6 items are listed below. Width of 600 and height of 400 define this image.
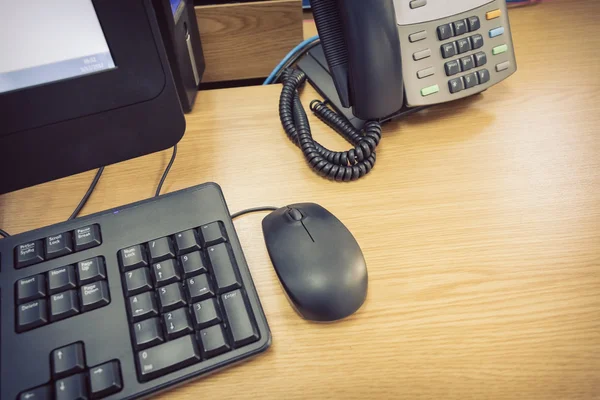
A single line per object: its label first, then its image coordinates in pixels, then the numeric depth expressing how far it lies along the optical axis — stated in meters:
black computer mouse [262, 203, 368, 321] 0.33
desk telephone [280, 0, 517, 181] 0.43
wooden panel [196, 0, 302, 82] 0.59
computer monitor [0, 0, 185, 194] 0.31
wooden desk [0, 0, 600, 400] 0.32
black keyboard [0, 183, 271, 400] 0.30
